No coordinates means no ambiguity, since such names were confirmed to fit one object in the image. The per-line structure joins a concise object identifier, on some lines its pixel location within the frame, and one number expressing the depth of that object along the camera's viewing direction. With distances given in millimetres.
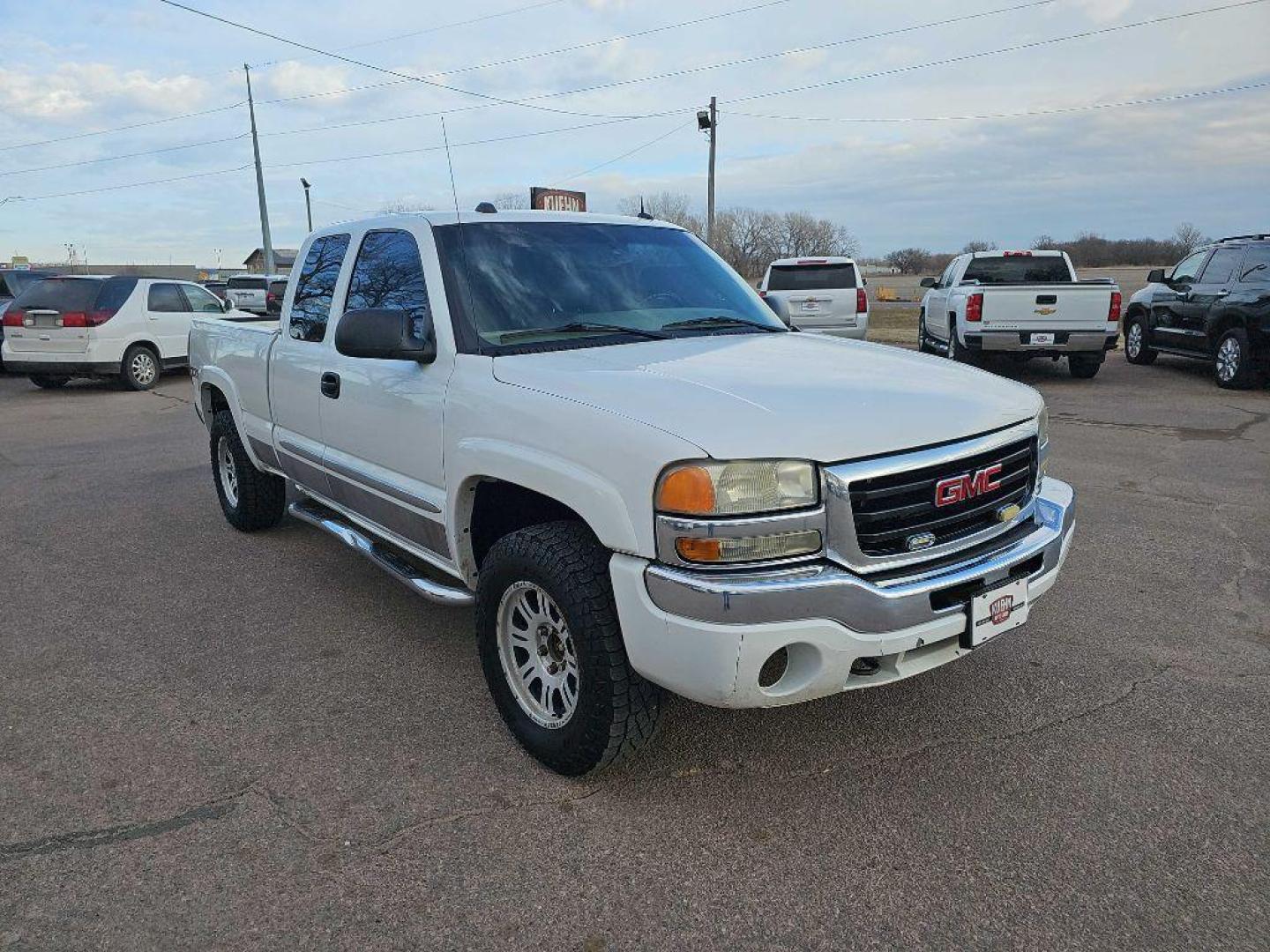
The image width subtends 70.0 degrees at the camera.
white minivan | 13516
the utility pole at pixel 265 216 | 30703
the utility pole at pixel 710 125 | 26484
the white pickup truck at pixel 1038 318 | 11664
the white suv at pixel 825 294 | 14664
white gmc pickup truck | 2506
